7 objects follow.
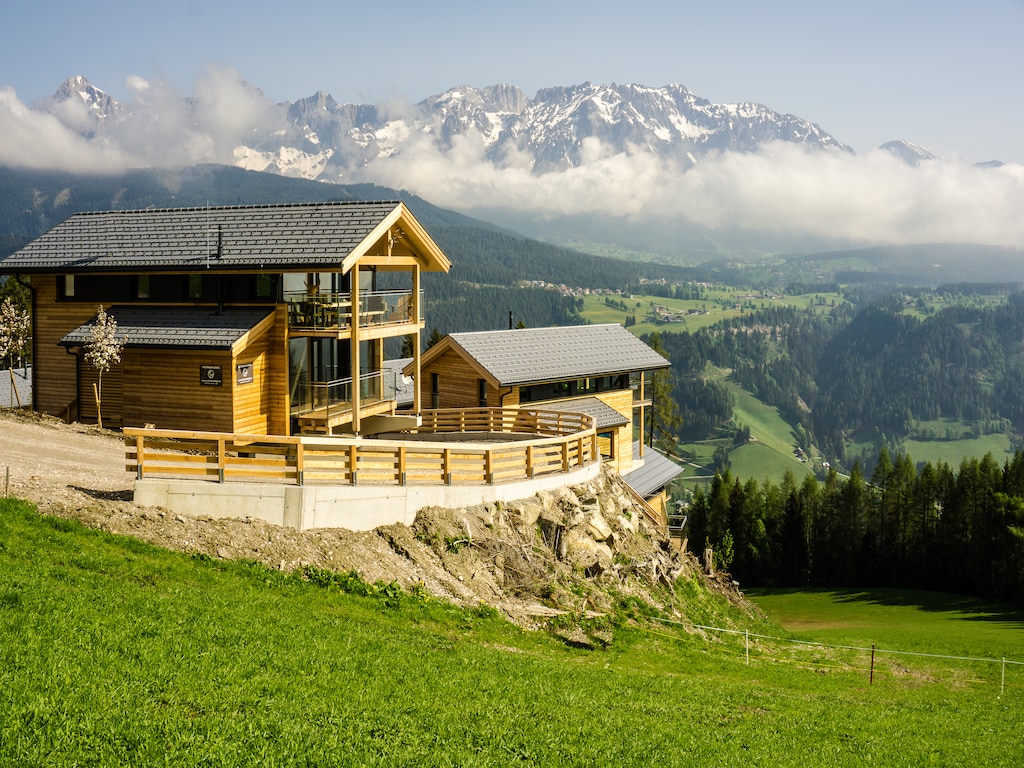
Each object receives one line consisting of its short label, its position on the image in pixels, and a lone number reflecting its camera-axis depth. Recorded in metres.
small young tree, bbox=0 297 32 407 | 34.78
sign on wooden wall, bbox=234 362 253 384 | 27.19
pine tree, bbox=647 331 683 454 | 73.81
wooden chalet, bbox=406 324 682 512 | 38.53
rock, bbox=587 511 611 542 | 24.77
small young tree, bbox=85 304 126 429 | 26.55
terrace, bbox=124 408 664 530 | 18.69
